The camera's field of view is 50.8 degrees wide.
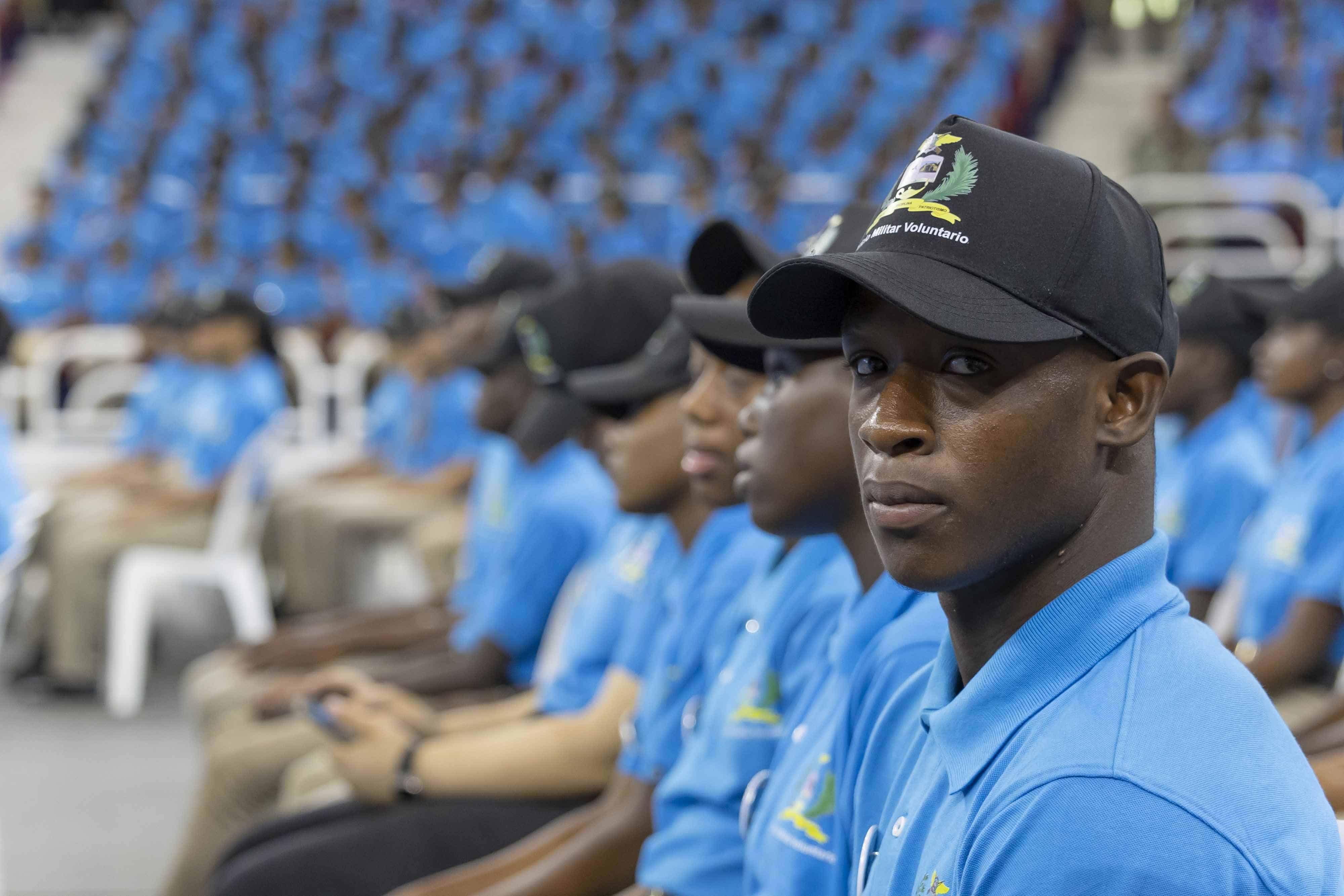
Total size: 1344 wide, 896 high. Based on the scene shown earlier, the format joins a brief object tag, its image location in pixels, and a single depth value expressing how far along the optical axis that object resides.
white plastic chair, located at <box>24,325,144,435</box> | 7.85
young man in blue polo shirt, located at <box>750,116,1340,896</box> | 0.85
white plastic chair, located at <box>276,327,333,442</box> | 7.50
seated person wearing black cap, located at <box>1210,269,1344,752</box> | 2.84
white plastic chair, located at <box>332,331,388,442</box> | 7.64
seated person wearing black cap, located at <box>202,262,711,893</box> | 2.26
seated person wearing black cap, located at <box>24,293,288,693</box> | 5.27
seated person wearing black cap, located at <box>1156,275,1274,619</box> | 3.38
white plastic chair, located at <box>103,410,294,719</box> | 5.22
